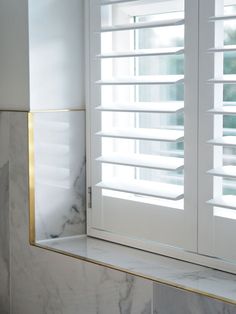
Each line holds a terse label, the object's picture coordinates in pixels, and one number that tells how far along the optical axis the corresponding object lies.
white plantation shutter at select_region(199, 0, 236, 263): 1.56
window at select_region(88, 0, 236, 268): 1.58
